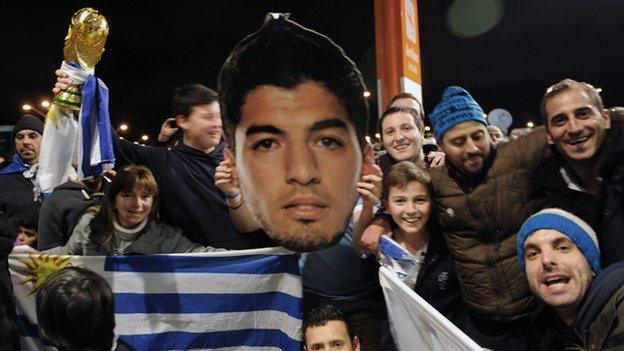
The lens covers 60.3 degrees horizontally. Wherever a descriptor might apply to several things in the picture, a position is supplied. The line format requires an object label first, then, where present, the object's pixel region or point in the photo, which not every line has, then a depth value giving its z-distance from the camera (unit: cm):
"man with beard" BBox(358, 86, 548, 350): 213
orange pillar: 511
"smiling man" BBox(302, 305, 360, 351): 224
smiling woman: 251
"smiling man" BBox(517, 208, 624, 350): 179
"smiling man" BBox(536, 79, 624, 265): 211
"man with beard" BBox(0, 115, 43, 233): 355
